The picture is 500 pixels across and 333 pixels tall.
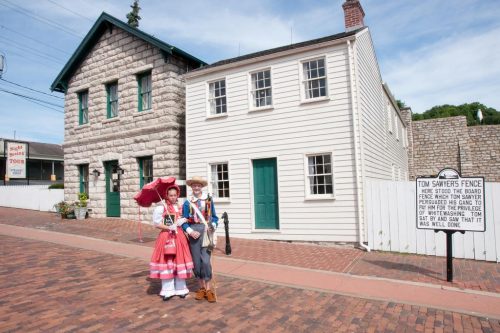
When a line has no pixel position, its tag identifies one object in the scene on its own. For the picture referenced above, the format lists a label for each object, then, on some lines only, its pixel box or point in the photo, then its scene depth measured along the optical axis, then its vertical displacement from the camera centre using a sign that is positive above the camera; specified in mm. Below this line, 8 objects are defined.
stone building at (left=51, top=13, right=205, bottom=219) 14352 +3355
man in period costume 5648 -638
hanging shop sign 22578 +2168
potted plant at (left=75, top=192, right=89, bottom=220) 15711 -677
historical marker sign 6836 -402
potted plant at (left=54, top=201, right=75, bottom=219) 15871 -826
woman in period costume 5656 -1045
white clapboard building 10648 +1676
